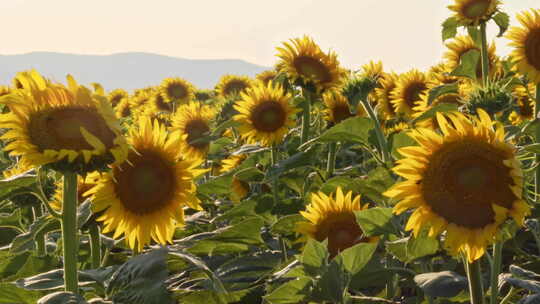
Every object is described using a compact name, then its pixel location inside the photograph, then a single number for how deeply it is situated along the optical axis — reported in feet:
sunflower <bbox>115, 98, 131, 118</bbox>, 34.88
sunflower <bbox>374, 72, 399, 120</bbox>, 18.83
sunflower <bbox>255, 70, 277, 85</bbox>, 23.98
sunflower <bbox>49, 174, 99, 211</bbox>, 8.05
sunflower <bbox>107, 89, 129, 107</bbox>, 38.98
